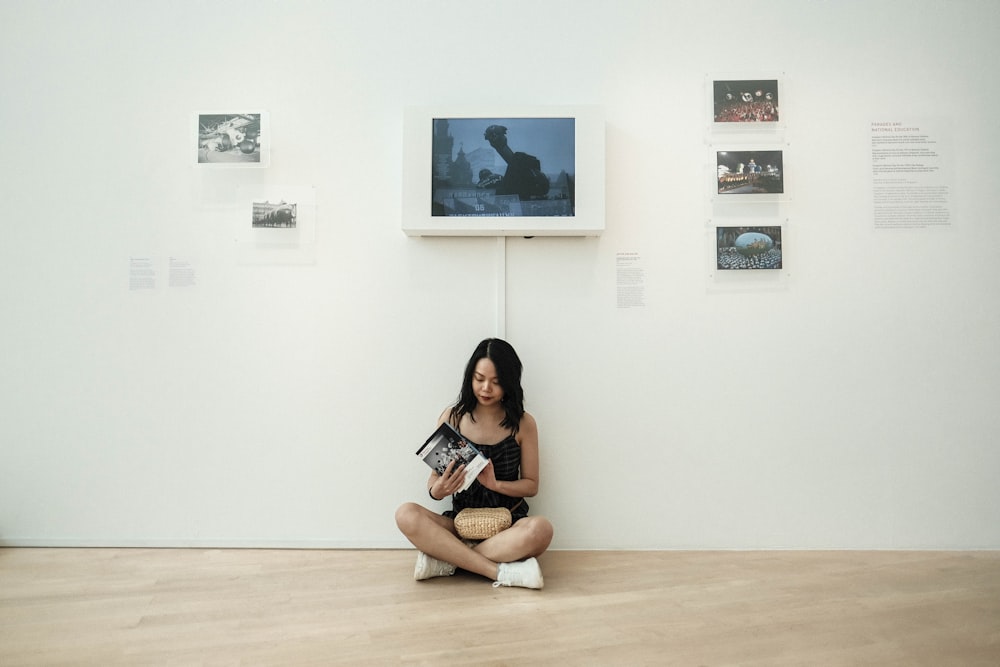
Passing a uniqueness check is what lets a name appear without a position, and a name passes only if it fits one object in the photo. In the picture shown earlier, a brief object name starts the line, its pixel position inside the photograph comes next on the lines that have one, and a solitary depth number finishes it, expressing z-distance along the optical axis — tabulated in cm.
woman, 238
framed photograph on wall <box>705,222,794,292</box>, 283
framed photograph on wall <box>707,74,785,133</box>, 285
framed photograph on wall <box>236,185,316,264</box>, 286
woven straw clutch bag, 244
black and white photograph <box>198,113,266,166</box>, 285
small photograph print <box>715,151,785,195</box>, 284
